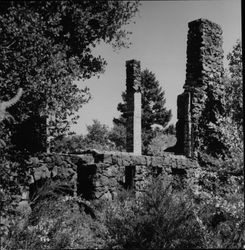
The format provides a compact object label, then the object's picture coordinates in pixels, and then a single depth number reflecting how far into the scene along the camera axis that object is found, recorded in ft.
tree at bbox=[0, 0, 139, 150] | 32.50
